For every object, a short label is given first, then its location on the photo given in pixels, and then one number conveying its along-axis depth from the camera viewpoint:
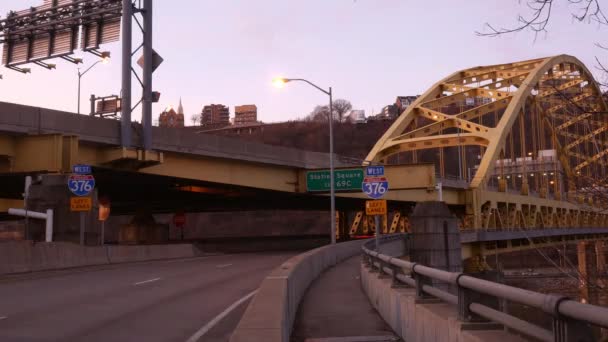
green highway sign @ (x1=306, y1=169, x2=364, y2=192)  40.16
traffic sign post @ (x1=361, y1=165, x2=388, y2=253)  18.33
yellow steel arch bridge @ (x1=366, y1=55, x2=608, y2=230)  48.72
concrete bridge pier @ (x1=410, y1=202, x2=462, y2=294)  23.78
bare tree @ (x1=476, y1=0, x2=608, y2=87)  5.06
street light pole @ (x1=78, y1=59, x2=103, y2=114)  35.29
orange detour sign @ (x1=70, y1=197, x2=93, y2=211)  25.72
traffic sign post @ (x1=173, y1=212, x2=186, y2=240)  72.56
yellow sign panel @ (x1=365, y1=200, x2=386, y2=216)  18.42
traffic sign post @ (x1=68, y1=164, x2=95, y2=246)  24.69
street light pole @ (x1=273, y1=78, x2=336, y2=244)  29.56
